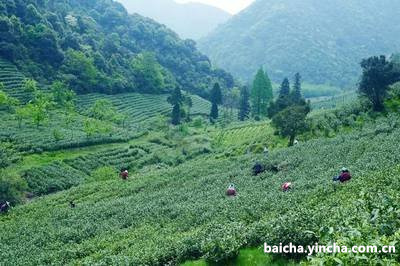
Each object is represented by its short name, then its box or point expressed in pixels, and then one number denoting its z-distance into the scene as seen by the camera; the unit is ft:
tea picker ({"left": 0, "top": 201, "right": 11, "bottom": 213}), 143.74
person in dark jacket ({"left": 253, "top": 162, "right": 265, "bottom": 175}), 130.06
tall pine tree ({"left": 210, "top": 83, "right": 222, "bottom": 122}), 380.17
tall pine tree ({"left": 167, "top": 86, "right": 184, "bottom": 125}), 350.84
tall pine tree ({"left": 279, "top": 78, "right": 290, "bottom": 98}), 360.85
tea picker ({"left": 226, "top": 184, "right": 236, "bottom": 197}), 103.55
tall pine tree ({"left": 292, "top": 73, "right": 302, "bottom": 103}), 371.68
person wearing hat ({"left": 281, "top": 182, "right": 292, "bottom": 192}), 93.11
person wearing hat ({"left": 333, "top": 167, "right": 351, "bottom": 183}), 84.38
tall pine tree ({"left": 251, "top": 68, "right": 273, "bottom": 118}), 354.13
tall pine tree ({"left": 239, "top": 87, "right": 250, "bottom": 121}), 391.04
